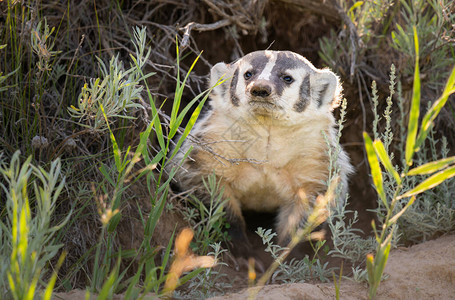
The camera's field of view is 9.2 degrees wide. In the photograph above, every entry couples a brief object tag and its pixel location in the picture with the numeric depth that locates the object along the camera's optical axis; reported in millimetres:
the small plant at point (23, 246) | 3027
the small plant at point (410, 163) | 3068
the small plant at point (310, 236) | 3156
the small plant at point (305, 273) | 3228
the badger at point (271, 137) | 3345
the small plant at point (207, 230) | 3273
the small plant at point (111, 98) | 3180
